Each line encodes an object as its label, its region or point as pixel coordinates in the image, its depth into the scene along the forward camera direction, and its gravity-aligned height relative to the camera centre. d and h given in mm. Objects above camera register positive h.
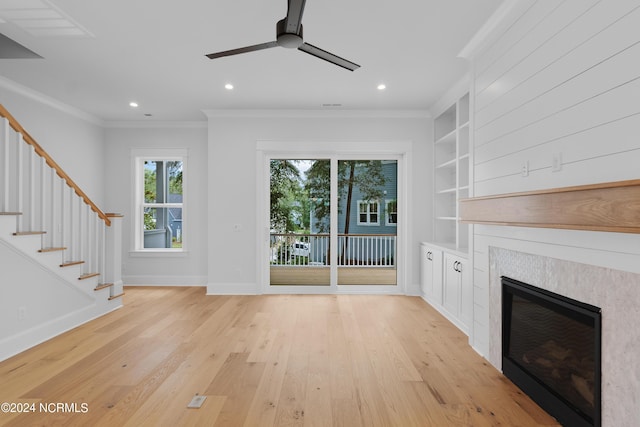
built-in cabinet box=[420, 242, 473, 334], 3533 -836
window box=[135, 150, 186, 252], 5812 +131
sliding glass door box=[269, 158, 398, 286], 5246 +25
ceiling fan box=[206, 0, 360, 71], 1966 +1173
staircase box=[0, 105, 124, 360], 2965 -519
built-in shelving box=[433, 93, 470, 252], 4891 +514
